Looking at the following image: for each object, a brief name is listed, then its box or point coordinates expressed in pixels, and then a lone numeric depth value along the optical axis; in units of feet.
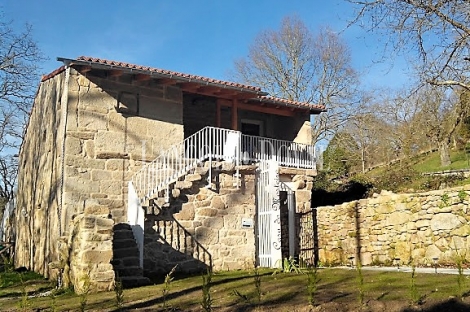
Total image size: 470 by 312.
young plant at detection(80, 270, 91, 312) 26.77
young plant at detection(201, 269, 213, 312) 18.01
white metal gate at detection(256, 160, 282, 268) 41.70
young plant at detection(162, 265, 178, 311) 21.05
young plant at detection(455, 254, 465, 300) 18.68
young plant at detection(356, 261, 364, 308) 18.53
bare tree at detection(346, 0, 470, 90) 29.14
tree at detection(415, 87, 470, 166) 48.60
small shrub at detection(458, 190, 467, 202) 31.09
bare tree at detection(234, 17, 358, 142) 89.71
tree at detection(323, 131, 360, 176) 82.67
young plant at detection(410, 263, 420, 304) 18.25
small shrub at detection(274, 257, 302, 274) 35.19
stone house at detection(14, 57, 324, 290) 37.01
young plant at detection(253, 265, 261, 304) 20.41
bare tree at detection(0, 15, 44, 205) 58.13
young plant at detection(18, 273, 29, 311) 22.22
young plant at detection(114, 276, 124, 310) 20.08
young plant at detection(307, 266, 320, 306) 19.06
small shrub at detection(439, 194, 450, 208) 32.14
